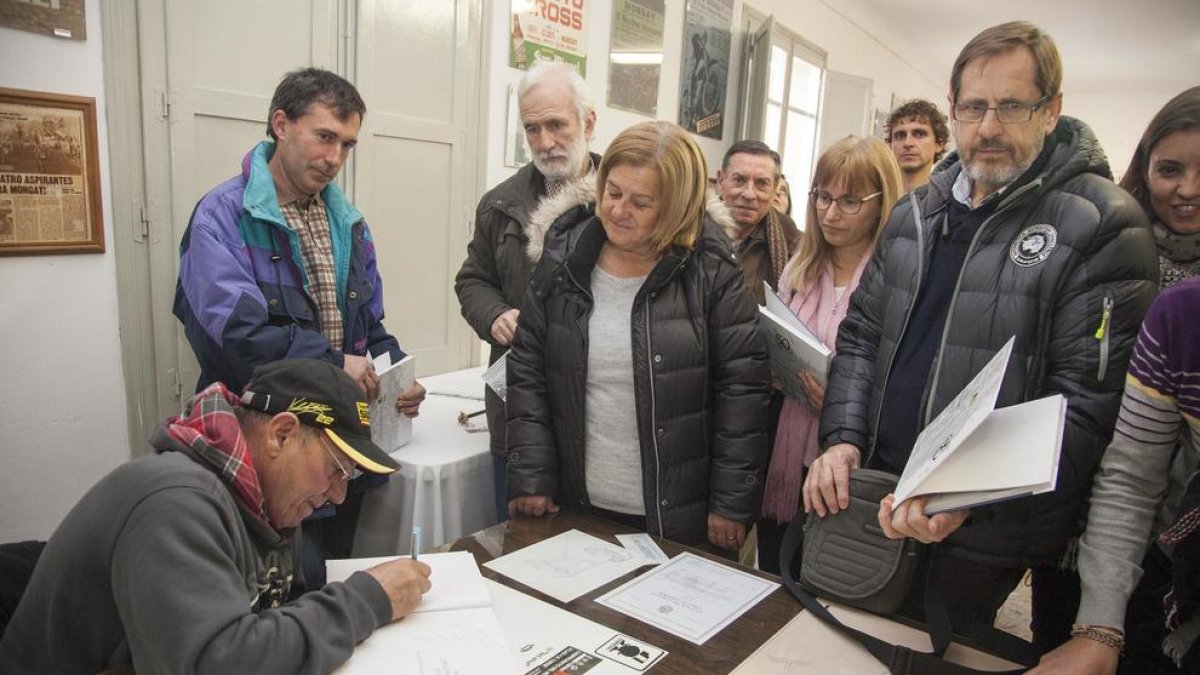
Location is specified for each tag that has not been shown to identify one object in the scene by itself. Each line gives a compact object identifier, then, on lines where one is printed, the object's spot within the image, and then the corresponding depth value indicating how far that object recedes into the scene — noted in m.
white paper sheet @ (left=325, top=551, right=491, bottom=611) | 1.09
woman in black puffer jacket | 1.47
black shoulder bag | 1.05
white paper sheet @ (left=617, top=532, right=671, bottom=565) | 1.30
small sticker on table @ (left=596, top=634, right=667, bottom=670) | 0.97
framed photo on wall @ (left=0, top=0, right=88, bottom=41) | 1.78
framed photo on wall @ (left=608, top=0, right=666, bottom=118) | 4.05
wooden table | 0.99
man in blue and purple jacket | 1.66
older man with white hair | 2.00
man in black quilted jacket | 1.06
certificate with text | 1.08
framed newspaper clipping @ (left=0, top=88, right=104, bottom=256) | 1.83
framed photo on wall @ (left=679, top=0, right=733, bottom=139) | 4.68
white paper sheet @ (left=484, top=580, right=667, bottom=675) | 0.96
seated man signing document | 0.83
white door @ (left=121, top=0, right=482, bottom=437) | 2.20
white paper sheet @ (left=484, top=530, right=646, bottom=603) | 1.17
